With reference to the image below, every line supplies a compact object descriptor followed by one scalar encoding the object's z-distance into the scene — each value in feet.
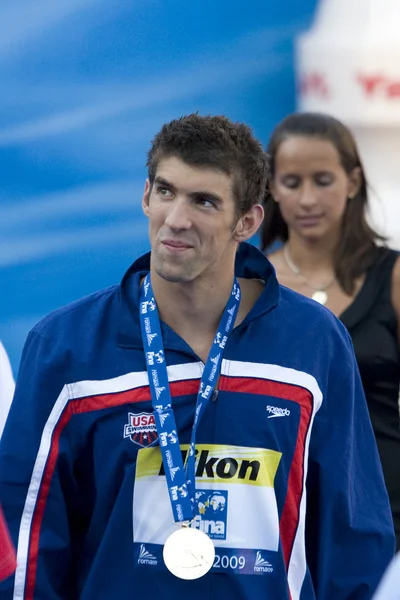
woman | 26.07
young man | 19.80
